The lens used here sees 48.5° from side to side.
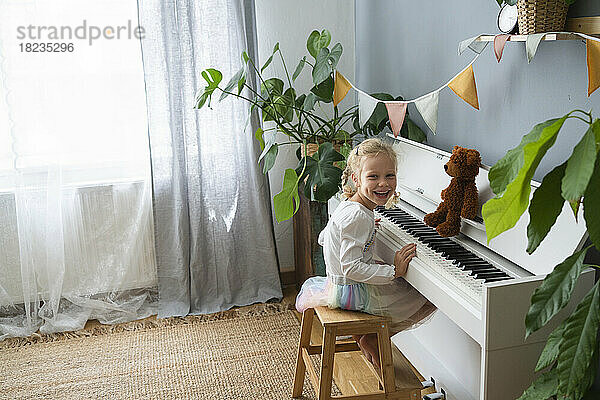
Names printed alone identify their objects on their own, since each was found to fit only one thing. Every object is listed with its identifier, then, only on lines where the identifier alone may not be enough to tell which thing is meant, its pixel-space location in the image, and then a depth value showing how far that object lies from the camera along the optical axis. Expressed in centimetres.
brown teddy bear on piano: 218
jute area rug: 267
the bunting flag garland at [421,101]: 230
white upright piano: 171
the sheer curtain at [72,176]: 312
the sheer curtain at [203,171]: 320
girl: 224
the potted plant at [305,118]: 267
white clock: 207
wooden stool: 217
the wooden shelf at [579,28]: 178
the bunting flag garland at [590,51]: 177
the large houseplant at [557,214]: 115
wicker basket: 188
